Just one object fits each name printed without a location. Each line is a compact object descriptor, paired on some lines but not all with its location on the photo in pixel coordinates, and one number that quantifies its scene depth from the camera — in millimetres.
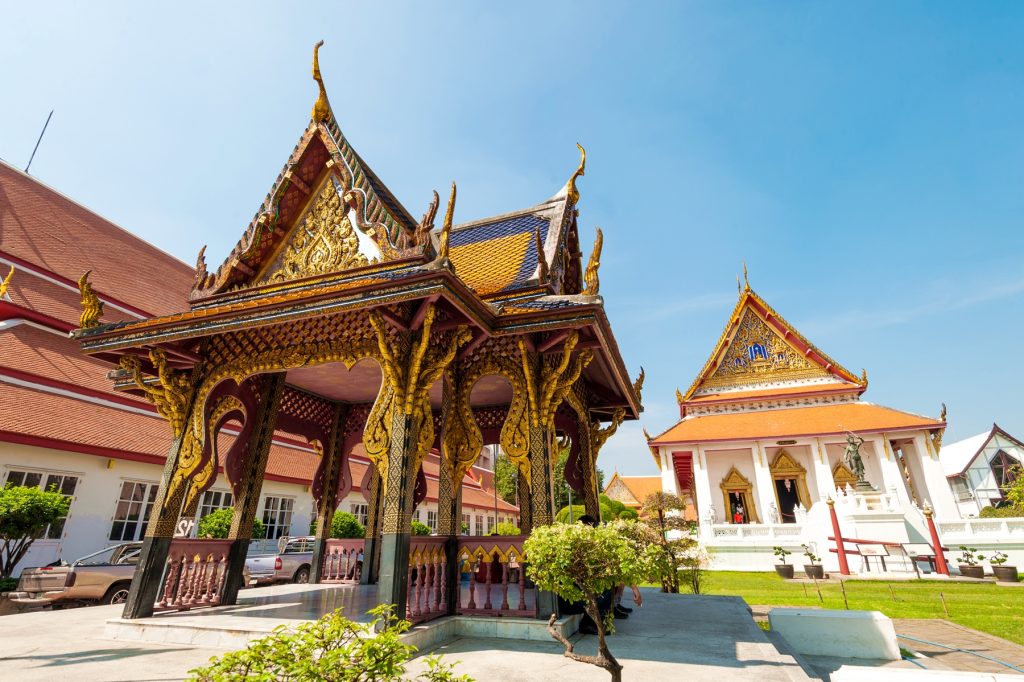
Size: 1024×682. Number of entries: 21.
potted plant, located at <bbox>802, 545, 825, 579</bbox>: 13555
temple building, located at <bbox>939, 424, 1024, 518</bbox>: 35031
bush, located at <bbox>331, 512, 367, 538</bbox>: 12562
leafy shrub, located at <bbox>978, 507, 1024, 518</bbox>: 19391
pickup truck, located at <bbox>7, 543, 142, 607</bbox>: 7543
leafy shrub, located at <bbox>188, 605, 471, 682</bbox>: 1529
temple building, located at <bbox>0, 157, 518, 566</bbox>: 9789
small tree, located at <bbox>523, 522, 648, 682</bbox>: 3170
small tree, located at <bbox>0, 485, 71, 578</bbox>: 7711
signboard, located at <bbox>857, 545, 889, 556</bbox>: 14664
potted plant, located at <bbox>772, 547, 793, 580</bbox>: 13953
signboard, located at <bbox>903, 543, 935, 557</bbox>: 14492
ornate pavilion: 4891
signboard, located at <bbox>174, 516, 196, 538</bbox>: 6005
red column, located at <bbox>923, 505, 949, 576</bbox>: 13664
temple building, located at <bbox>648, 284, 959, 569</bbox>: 16625
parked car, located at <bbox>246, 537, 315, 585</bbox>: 10180
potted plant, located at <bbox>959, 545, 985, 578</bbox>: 13211
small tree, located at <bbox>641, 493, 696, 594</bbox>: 8312
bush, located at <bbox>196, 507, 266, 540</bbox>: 10648
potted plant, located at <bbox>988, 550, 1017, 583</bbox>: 12680
